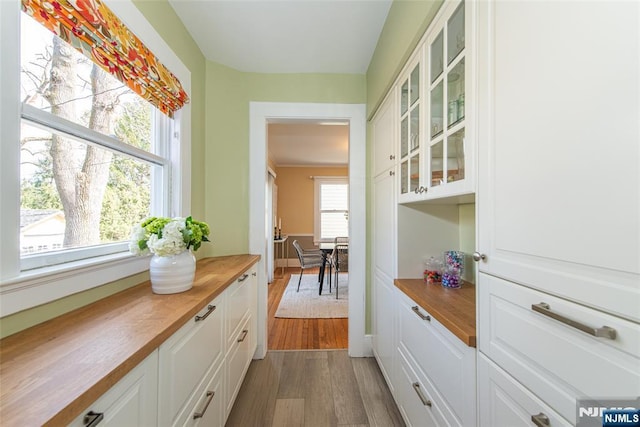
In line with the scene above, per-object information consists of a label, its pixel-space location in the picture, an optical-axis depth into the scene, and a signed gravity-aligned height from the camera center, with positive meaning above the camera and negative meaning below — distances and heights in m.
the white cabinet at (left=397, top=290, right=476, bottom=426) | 0.84 -0.62
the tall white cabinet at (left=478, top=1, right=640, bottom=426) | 0.43 +0.02
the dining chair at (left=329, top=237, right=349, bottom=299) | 4.04 -0.65
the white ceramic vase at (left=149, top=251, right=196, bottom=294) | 1.15 -0.27
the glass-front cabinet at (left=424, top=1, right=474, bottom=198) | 0.92 +0.48
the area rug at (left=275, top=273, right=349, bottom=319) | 3.16 -1.25
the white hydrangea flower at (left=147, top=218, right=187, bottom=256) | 1.10 -0.11
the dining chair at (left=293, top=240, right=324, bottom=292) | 4.13 -0.74
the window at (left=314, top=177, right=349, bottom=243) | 6.21 +0.23
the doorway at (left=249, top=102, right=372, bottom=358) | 2.24 +0.20
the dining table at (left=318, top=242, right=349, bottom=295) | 4.04 -0.60
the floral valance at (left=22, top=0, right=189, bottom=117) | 0.84 +0.74
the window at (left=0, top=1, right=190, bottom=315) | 0.76 +0.22
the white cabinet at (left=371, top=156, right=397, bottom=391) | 1.63 -0.42
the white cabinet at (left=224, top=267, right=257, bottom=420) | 1.46 -0.81
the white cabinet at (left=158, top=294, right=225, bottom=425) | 0.84 -0.58
